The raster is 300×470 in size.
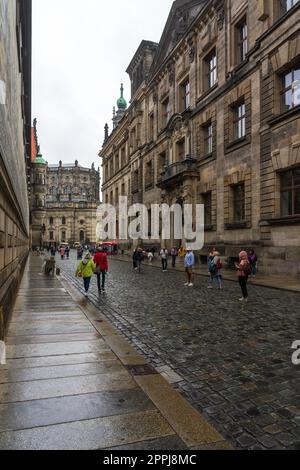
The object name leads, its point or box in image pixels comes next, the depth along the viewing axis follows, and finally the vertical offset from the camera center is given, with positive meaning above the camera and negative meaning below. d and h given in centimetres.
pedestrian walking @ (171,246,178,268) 2552 -98
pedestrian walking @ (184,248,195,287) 1487 -99
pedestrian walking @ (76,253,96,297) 1233 -102
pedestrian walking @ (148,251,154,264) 3192 -141
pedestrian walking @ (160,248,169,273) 2248 -111
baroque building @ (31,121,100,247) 11550 +1180
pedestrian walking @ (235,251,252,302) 1061 -93
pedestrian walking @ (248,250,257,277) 1806 -103
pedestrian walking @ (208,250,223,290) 1384 -101
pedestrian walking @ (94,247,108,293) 1302 -80
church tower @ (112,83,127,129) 8736 +3227
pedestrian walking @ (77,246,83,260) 3502 -112
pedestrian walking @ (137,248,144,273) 2288 -89
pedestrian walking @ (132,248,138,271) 2309 -115
